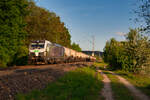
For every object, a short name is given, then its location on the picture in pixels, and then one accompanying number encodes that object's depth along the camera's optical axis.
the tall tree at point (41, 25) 41.16
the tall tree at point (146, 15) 10.04
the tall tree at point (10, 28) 21.09
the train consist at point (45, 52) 22.50
